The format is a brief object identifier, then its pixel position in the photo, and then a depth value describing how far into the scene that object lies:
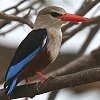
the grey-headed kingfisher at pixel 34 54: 7.77
